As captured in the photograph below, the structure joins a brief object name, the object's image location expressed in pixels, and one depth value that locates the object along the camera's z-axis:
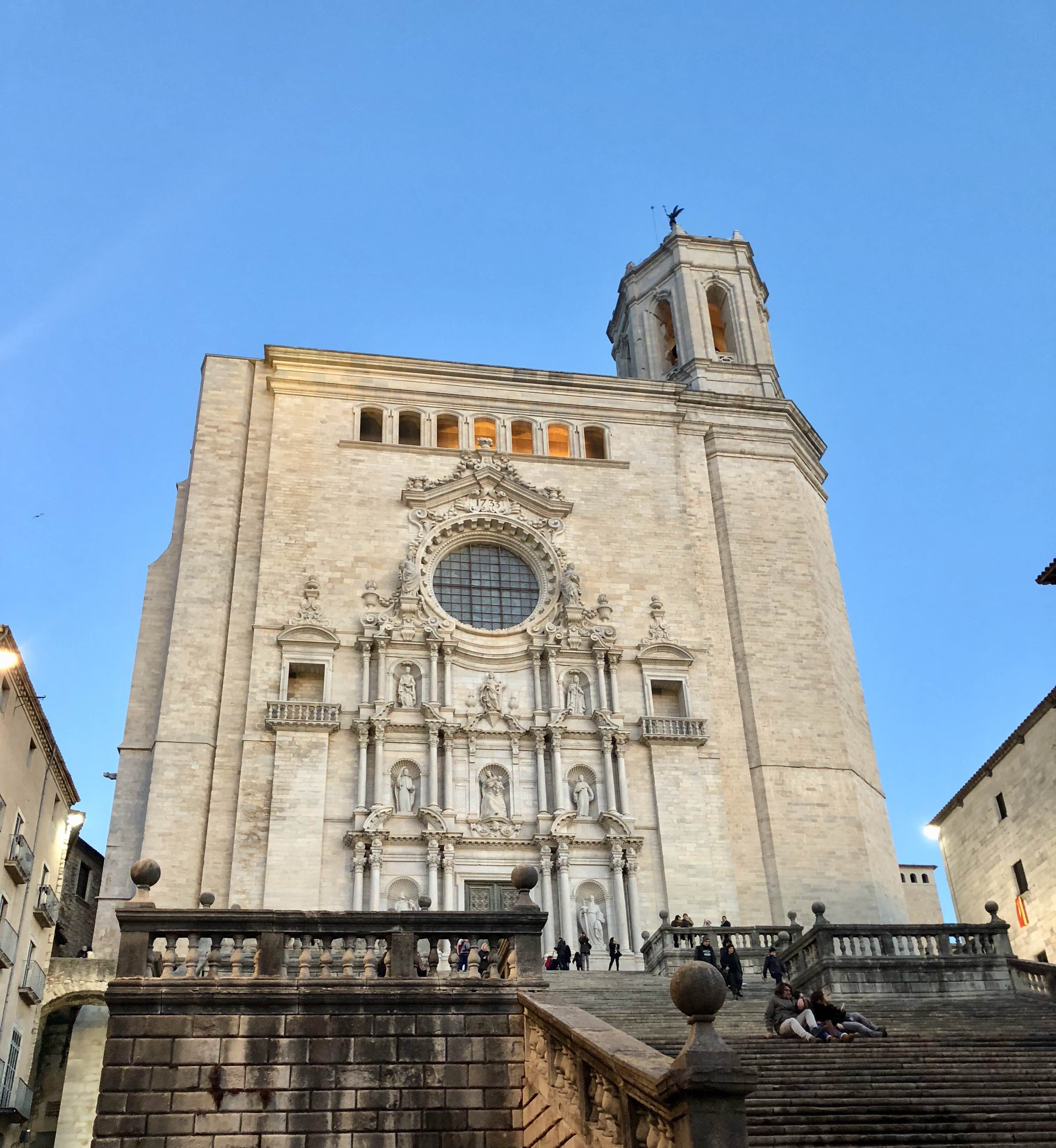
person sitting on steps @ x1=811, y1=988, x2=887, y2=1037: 12.16
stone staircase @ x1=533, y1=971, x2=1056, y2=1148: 8.92
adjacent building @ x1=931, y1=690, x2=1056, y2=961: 26.73
